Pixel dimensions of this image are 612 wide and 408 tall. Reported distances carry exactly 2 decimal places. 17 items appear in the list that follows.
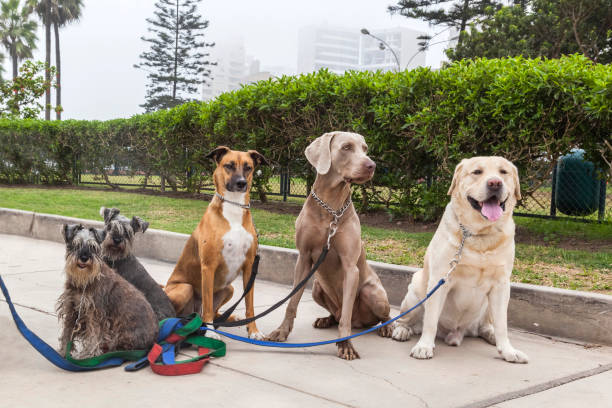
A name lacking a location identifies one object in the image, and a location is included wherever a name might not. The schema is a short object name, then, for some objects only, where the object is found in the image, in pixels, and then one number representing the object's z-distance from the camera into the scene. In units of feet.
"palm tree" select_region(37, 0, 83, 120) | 148.05
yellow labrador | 12.07
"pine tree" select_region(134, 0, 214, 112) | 142.72
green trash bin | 30.09
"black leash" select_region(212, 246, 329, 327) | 13.09
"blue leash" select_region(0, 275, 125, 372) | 10.69
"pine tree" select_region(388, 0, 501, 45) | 100.58
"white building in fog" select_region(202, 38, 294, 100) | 593.83
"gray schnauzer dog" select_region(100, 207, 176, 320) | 12.48
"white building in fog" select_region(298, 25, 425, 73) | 638.33
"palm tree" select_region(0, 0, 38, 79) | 157.48
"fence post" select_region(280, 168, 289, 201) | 40.81
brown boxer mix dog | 13.34
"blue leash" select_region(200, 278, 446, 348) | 12.32
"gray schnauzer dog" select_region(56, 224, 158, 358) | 10.93
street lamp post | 97.45
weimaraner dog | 13.20
